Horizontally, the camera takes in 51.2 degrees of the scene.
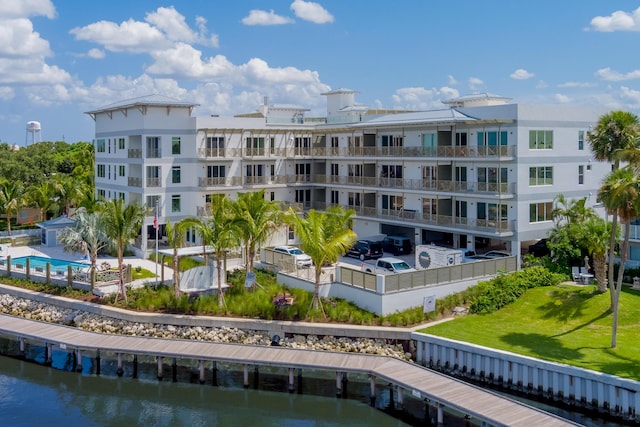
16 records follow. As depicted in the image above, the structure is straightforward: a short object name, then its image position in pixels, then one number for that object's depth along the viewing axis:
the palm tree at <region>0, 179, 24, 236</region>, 62.03
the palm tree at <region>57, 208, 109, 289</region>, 41.41
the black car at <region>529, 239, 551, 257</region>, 46.23
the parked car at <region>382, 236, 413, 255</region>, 52.41
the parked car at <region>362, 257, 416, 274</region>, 41.69
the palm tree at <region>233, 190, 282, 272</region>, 38.91
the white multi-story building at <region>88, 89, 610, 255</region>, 45.59
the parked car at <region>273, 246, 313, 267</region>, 44.58
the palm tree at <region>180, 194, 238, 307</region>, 37.84
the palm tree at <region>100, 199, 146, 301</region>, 39.25
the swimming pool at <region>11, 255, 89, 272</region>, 45.14
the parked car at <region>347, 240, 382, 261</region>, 50.56
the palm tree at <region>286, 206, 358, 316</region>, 35.72
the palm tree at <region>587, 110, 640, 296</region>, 35.62
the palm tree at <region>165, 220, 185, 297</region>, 38.16
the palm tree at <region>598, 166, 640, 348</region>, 29.67
